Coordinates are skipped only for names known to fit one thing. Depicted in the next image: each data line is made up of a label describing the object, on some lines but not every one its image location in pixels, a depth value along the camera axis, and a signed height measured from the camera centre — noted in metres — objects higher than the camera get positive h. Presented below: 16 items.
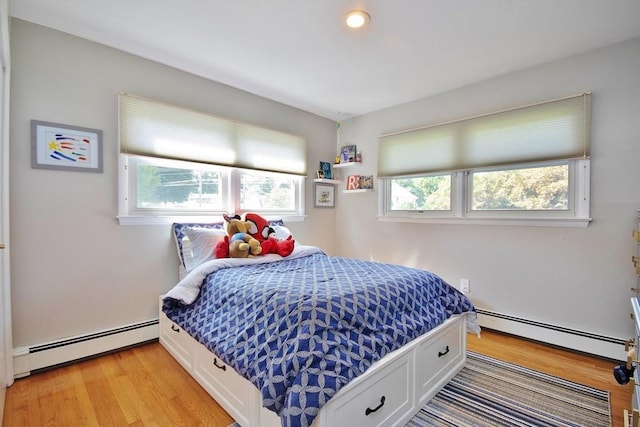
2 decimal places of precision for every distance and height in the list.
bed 1.21 -0.63
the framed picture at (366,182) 3.65 +0.32
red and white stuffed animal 2.53 -0.25
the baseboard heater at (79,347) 1.93 -0.97
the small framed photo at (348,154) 3.80 +0.69
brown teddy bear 2.36 -0.28
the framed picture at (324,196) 3.77 +0.16
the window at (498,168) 2.37 +0.38
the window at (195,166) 2.35 +0.38
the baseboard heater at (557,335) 2.21 -0.99
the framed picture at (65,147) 1.98 +0.40
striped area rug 1.58 -1.08
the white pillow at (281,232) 2.84 -0.22
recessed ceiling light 1.86 +1.18
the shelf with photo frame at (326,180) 3.70 +0.34
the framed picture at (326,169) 3.80 +0.49
